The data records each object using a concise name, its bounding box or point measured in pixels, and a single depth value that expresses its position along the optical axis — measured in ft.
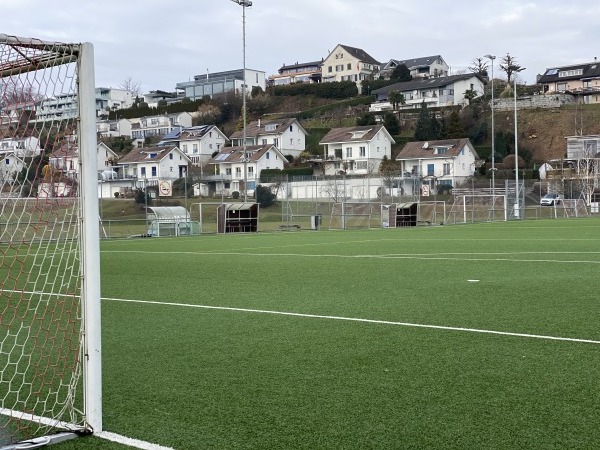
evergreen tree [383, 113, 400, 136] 297.12
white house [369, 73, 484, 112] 320.91
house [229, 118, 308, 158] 288.82
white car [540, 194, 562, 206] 192.85
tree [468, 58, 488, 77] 345.72
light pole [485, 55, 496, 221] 146.72
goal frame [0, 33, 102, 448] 13.67
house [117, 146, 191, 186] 256.30
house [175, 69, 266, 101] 413.80
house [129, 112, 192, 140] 346.13
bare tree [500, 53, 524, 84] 336.29
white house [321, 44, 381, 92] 417.49
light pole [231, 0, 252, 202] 132.67
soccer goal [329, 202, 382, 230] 124.98
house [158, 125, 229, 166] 302.25
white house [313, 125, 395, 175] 269.85
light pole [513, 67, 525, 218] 143.74
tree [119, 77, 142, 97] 433.89
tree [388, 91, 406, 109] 313.73
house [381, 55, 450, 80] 404.77
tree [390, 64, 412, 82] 367.45
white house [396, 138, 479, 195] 249.75
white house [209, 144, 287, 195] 263.70
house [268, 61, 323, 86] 477.36
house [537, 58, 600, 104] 364.58
